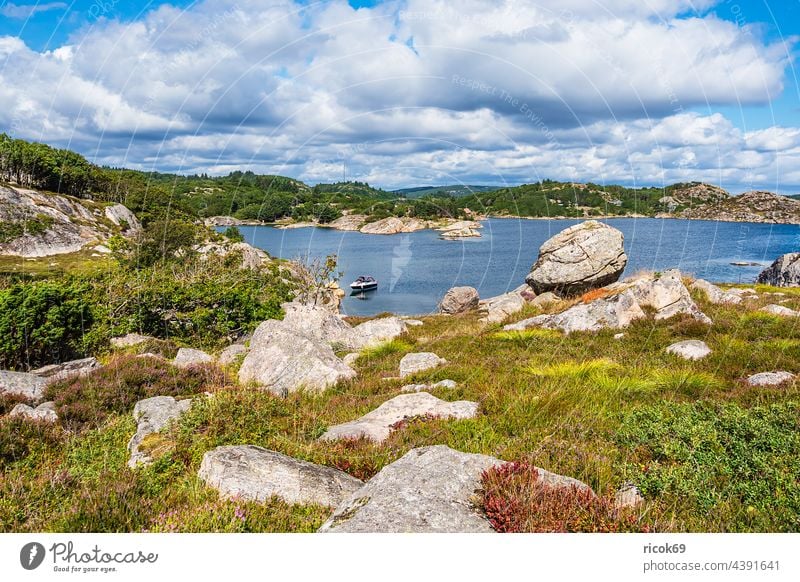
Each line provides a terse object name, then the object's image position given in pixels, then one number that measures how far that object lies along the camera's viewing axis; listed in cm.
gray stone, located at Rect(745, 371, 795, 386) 1037
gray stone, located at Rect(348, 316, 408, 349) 2241
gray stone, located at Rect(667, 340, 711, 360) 1376
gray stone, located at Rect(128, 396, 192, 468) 757
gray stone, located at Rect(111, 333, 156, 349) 1914
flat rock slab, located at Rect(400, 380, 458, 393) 1202
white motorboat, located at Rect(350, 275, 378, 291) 8388
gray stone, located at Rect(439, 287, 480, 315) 5000
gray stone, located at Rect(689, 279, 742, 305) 2309
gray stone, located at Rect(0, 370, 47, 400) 1106
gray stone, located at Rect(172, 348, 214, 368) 1487
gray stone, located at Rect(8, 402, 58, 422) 934
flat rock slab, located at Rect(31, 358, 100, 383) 1325
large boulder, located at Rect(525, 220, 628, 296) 3209
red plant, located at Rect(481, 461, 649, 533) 494
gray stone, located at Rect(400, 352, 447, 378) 1488
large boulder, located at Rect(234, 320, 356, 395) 1354
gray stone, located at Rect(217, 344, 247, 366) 1631
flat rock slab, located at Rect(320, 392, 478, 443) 848
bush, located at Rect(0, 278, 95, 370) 1562
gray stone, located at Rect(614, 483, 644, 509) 560
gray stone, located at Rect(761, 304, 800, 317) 1917
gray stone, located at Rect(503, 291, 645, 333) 1862
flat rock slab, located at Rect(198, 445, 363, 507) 582
